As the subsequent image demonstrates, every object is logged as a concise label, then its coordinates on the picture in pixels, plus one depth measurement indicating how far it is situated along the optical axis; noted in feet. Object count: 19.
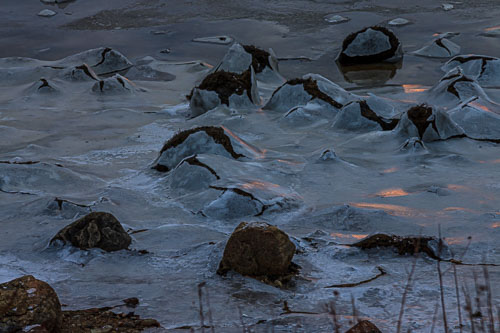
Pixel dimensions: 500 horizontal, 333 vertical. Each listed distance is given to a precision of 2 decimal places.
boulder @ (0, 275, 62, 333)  18.58
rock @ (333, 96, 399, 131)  43.04
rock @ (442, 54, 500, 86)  51.57
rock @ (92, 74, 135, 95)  55.47
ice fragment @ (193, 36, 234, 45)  70.18
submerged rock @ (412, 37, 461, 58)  60.70
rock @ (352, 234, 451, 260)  25.23
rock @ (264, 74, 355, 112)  47.19
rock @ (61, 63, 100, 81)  59.36
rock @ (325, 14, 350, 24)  74.64
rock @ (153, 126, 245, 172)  37.96
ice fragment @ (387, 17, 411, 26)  72.38
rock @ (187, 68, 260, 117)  48.73
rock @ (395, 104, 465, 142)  39.40
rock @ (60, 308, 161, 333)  20.36
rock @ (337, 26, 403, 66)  60.80
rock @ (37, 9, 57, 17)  86.63
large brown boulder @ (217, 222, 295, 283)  23.53
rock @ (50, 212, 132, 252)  26.55
